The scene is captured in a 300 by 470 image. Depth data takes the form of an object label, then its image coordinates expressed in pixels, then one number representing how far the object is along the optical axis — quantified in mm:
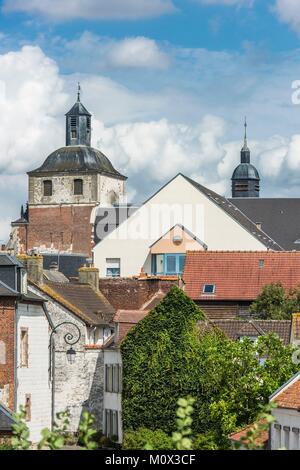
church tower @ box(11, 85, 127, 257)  111000
